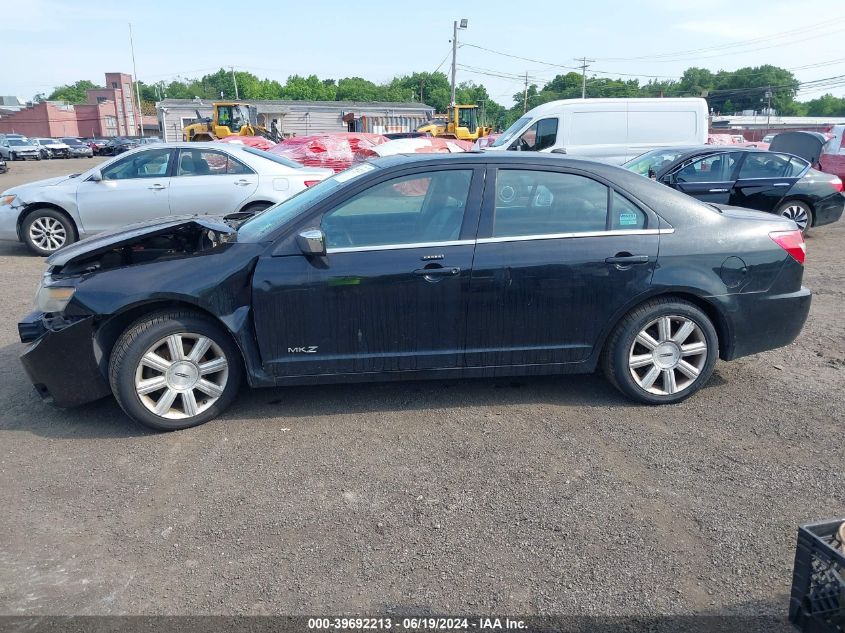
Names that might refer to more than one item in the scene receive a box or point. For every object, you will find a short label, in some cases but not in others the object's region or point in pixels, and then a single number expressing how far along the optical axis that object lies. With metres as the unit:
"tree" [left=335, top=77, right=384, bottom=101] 114.94
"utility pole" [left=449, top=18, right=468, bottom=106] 48.54
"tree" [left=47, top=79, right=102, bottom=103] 134.00
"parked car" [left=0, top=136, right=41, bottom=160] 45.34
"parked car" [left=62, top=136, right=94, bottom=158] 50.81
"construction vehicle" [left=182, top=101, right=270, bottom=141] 34.16
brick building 76.81
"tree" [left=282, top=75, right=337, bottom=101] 119.12
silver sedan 9.54
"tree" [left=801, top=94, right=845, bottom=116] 118.56
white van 15.15
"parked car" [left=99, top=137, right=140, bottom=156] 51.17
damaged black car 4.14
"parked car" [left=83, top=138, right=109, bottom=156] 53.68
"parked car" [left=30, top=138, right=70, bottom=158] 48.28
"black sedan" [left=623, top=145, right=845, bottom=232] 10.04
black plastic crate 2.23
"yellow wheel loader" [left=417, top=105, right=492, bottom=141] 33.53
